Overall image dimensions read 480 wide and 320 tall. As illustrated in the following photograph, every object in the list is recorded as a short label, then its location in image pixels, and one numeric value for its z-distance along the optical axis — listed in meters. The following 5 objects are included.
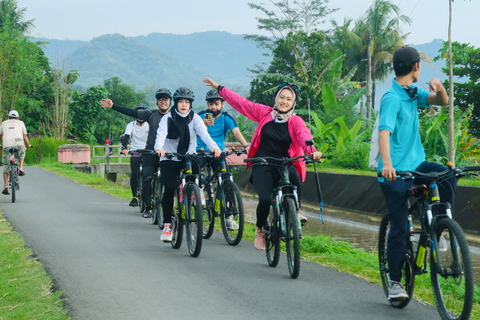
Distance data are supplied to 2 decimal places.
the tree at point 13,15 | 60.62
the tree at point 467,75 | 29.62
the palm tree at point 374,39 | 56.47
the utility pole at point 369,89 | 44.75
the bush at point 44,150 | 36.22
